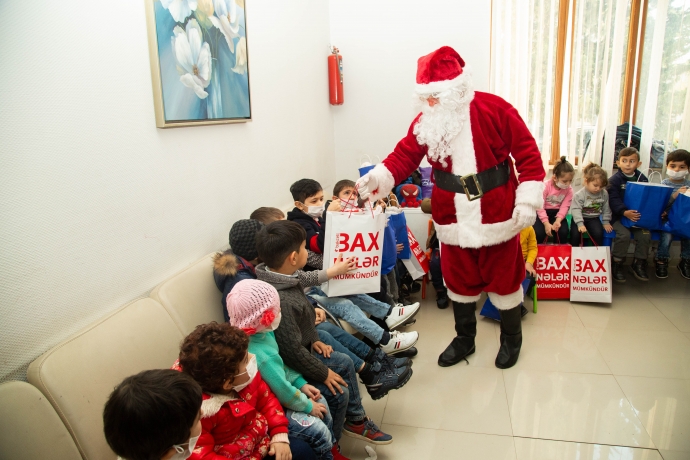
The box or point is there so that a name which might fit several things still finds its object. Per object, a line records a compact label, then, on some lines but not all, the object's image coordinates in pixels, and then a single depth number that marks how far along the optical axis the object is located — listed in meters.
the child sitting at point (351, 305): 2.31
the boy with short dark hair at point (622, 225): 3.50
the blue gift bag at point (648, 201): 3.30
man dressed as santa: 2.25
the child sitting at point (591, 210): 3.49
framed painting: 1.92
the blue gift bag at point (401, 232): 3.05
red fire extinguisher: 4.31
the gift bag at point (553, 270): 3.30
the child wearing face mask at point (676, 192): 3.41
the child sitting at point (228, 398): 1.25
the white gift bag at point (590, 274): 3.23
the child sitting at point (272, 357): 1.50
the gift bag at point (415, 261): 3.24
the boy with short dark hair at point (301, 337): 1.68
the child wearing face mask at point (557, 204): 3.47
